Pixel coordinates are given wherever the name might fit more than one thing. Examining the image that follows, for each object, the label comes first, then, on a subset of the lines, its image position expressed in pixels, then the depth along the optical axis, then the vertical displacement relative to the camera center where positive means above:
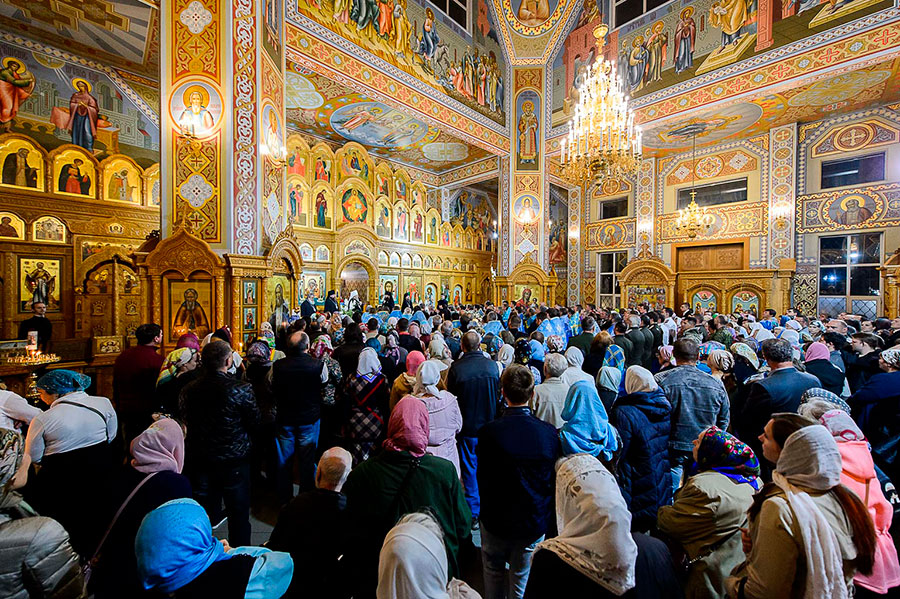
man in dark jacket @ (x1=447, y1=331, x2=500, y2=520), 3.39 -0.99
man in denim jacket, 2.90 -0.89
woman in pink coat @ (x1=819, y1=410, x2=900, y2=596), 1.57 -0.89
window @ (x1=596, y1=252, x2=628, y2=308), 16.75 +0.75
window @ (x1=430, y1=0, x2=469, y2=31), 12.45 +9.79
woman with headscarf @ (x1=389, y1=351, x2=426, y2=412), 3.26 -0.77
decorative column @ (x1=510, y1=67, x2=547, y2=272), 14.31 +4.85
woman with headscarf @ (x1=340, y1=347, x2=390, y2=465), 3.28 -1.03
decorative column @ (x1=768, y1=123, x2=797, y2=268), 12.65 +3.55
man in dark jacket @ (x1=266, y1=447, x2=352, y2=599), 1.56 -1.04
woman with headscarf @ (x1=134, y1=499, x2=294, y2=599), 1.25 -0.97
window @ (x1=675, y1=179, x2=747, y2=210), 13.86 +3.88
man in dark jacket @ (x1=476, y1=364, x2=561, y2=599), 2.04 -1.08
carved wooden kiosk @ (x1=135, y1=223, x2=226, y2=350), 6.01 +0.13
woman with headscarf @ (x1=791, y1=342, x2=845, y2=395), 3.86 -0.81
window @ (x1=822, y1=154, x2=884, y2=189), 11.39 +3.89
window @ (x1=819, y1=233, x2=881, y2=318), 11.39 +0.61
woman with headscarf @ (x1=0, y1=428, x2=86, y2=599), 1.22 -0.87
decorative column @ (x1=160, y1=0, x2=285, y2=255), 6.19 +2.92
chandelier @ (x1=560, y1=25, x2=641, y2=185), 7.52 +3.35
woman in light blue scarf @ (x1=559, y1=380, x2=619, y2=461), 2.48 -0.89
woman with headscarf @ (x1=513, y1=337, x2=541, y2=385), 4.99 -0.82
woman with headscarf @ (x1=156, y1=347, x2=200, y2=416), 3.23 -0.74
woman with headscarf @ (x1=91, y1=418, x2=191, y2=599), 1.59 -0.92
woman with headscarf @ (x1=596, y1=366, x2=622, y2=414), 3.45 -0.82
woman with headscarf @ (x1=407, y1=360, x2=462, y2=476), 2.67 -0.86
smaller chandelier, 12.01 +2.46
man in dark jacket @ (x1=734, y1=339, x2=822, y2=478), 2.87 -0.78
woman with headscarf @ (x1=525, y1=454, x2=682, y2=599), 1.15 -0.85
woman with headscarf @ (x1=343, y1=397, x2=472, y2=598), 1.75 -0.98
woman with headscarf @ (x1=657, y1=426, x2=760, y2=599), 1.48 -0.91
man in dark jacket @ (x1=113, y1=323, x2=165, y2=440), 3.55 -0.85
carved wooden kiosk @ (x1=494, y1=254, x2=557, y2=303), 14.15 +0.39
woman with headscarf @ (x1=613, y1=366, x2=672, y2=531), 2.37 -0.99
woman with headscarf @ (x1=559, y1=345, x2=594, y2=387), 3.13 -0.69
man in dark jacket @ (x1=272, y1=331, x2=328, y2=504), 3.25 -1.03
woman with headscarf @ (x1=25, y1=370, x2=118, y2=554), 2.04 -0.98
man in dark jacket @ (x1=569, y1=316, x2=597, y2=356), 5.80 -0.70
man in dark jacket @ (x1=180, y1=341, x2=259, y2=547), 2.55 -0.99
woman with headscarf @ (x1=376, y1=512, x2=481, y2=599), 1.03 -0.78
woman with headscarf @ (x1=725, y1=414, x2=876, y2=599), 1.23 -0.82
